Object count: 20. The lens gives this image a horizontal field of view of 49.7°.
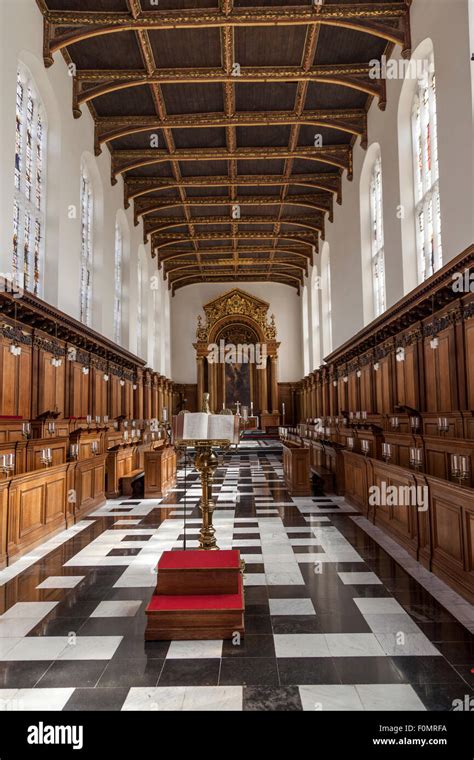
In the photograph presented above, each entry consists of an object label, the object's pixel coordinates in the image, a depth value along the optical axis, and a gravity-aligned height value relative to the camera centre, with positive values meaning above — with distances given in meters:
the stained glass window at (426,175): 9.60 +4.56
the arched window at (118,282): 17.38 +4.52
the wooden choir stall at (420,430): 5.05 -0.40
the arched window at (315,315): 23.17 +4.40
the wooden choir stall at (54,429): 6.46 -0.31
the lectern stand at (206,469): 4.92 -0.57
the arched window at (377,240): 13.38 +4.49
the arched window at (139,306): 20.18 +4.31
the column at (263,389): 28.69 +1.19
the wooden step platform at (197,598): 3.80 -1.47
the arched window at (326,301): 20.67 +4.51
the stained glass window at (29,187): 9.90 +4.65
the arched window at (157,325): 24.57 +4.30
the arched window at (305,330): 26.96 +4.23
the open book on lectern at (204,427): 4.80 -0.15
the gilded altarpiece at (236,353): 29.17 +3.26
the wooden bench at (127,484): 10.88 -1.51
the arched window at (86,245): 13.84 +4.64
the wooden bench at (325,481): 10.91 -1.56
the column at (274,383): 28.89 +1.52
